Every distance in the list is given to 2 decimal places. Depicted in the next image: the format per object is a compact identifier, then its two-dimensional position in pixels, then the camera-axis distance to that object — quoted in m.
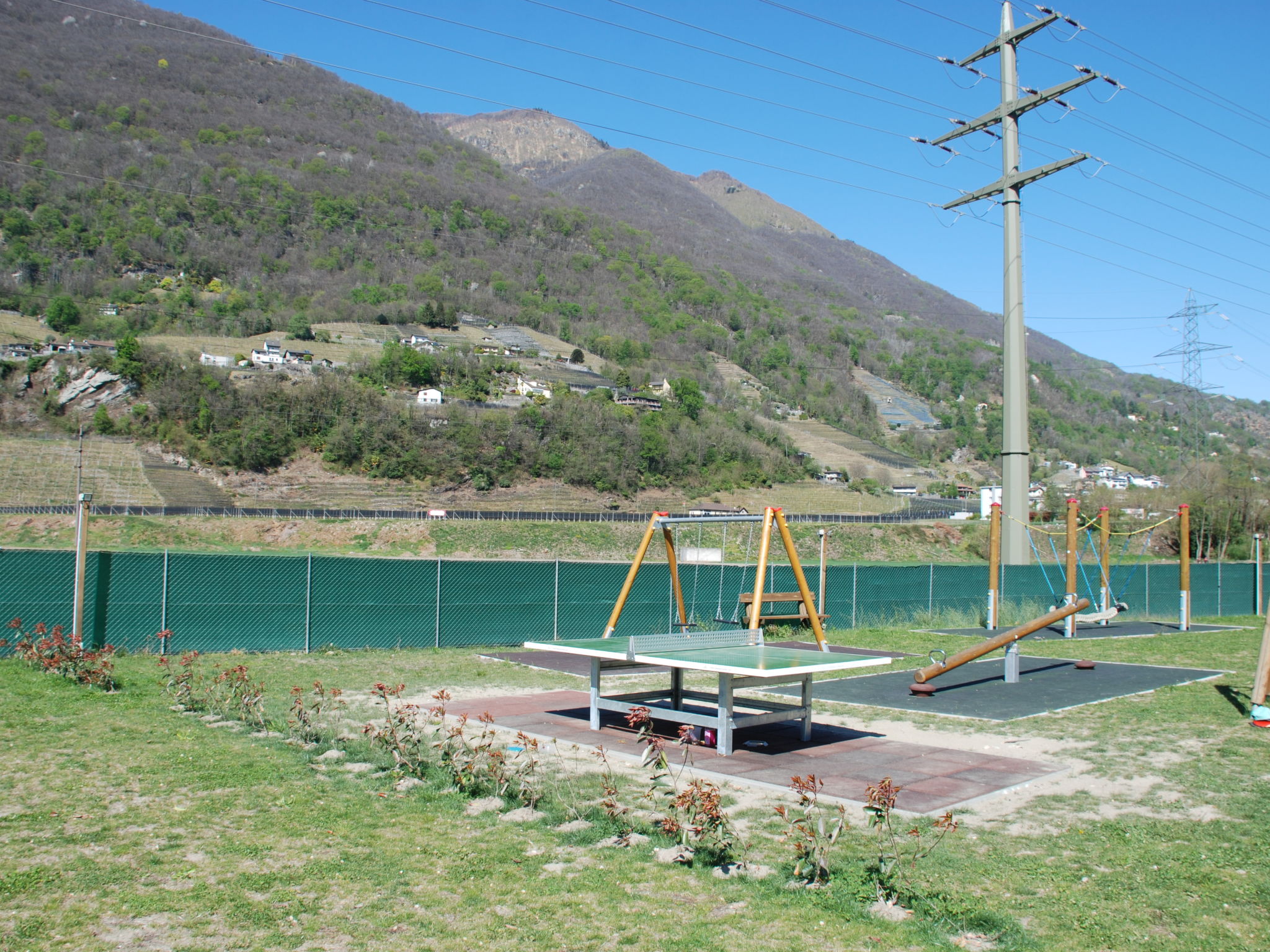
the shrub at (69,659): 10.37
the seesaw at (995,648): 11.71
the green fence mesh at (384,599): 13.77
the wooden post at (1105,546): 19.80
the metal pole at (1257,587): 26.75
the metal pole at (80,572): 12.53
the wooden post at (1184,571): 21.64
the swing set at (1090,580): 17.36
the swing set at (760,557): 8.98
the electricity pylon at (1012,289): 27.66
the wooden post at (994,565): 17.48
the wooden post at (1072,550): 17.94
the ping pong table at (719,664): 7.91
